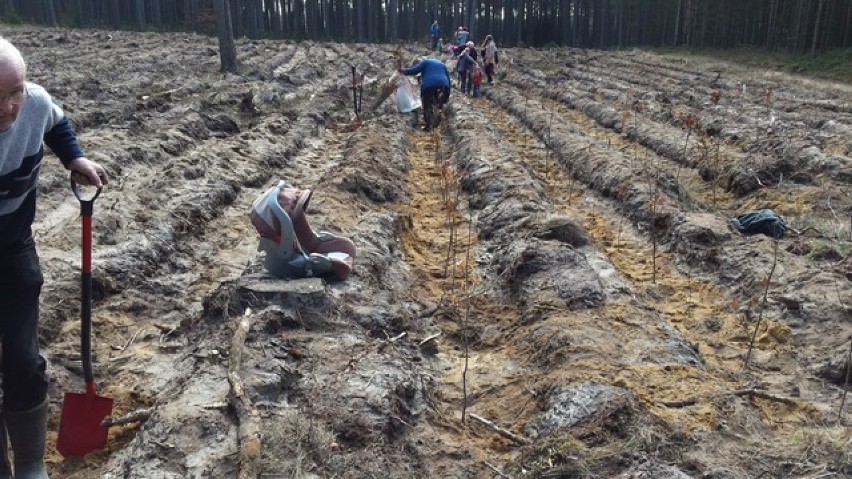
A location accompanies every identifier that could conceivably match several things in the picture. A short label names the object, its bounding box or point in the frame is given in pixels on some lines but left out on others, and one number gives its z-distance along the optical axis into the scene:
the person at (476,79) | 18.11
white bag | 13.14
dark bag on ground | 6.80
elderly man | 2.62
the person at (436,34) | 33.42
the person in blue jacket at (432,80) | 12.94
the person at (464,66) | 18.11
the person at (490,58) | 20.27
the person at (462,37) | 24.22
